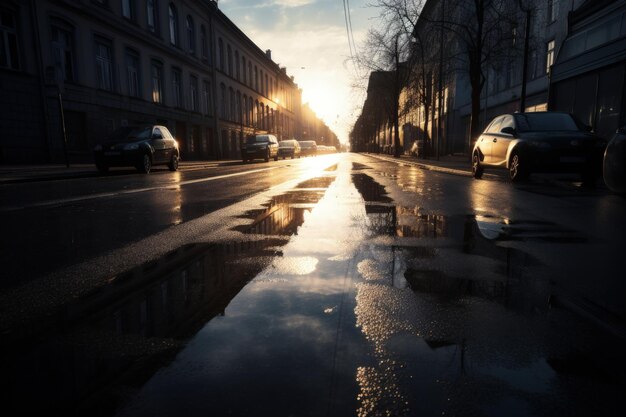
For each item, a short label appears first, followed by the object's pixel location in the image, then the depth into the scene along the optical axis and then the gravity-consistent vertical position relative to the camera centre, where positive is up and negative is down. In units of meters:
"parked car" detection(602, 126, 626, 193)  6.69 -0.38
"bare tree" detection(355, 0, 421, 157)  21.41 +6.25
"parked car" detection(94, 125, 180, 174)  13.69 -0.08
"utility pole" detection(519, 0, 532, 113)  15.42 +2.91
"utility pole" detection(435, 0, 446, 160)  20.56 +4.52
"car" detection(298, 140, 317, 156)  52.63 -0.50
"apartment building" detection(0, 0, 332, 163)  16.64 +3.93
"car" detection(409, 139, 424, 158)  40.19 -0.62
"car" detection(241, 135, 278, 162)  27.59 -0.22
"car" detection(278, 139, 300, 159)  37.94 -0.43
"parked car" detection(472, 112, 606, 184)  8.80 -0.11
